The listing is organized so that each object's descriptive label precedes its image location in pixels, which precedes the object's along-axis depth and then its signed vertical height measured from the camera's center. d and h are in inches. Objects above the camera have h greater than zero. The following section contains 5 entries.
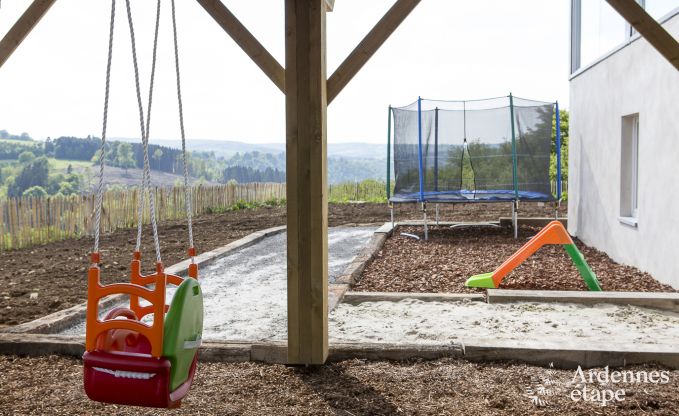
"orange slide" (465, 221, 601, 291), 239.8 -34.3
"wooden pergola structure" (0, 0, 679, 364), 143.8 +13.0
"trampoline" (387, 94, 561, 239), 414.9 +11.5
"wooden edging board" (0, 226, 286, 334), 185.9 -45.1
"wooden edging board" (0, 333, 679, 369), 147.6 -43.5
